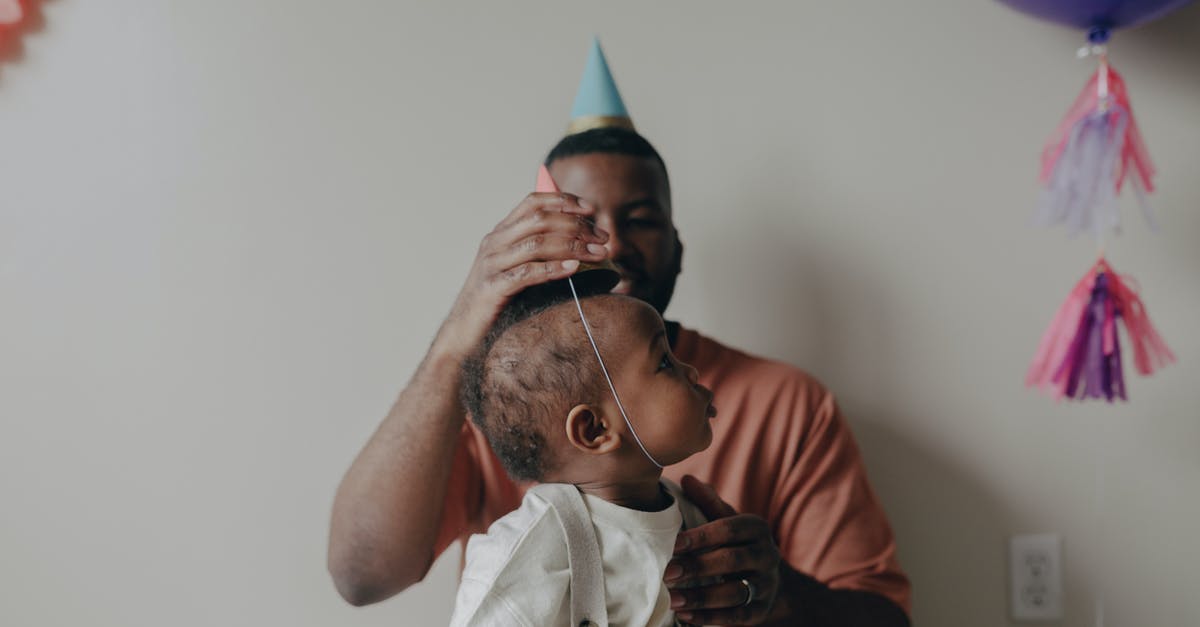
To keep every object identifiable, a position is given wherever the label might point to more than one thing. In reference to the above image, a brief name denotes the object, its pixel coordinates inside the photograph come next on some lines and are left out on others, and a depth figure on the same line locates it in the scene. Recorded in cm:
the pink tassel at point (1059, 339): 121
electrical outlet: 137
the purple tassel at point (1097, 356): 118
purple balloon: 116
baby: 82
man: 93
